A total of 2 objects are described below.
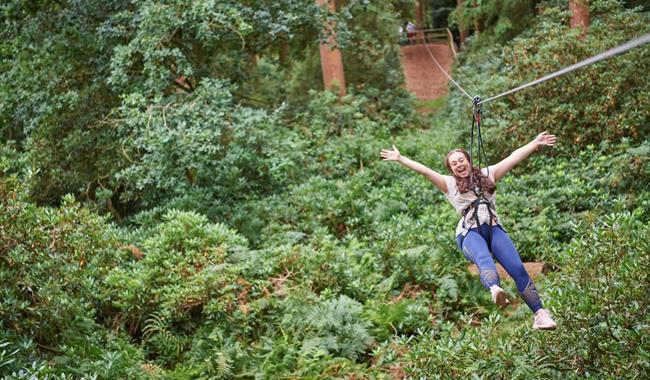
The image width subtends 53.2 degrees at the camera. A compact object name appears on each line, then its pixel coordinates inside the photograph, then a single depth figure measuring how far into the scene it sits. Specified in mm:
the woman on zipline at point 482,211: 5148
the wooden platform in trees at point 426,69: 24438
